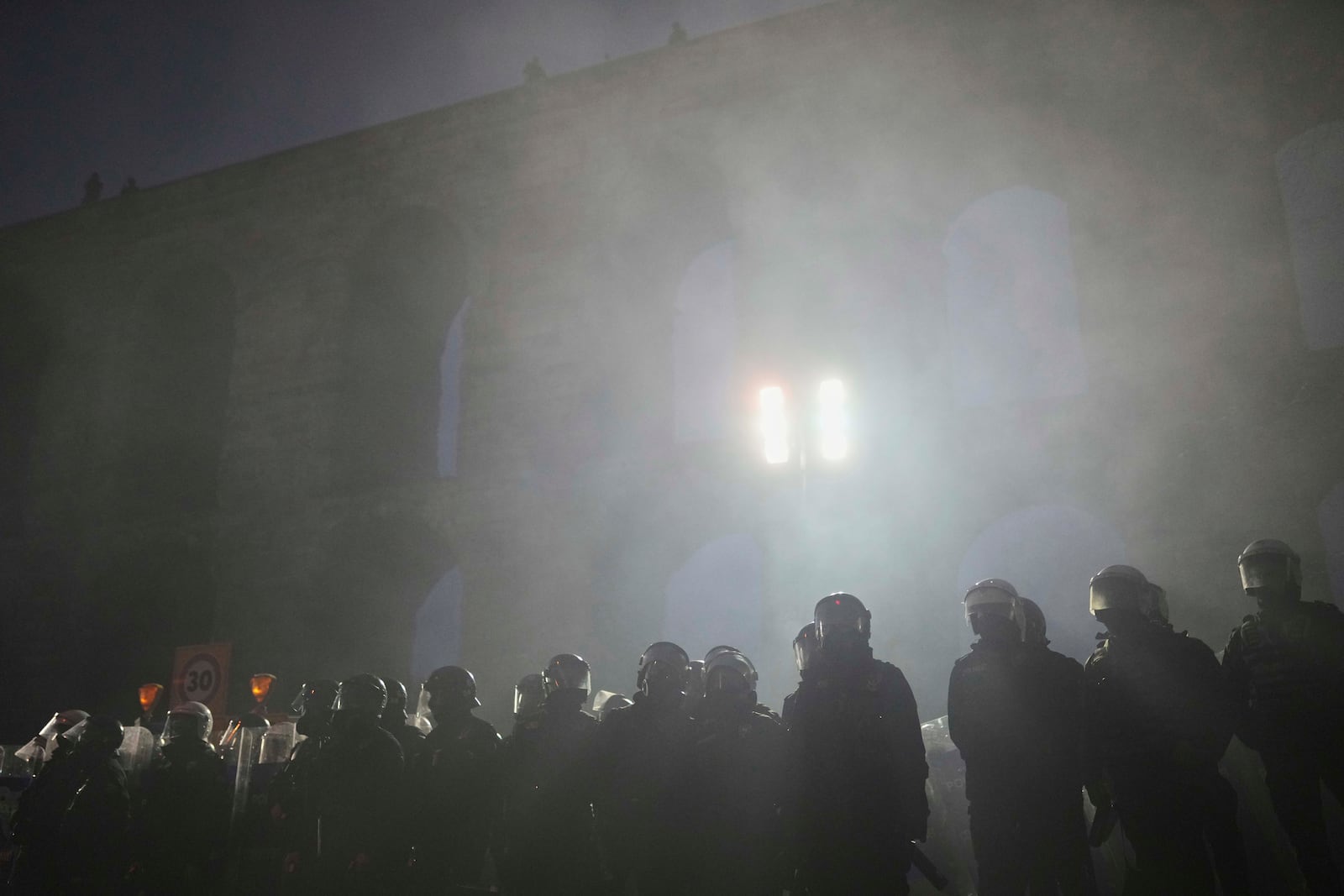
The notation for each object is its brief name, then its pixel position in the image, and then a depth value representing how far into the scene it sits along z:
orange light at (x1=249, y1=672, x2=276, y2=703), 9.94
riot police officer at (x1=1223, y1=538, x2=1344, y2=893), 4.41
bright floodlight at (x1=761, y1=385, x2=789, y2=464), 10.55
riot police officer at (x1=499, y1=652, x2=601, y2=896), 4.72
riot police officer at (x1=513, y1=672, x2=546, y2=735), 5.14
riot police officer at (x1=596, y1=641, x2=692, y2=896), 4.29
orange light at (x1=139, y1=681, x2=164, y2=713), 11.17
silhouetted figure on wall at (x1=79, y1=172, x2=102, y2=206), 17.05
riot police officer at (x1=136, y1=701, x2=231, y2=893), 5.20
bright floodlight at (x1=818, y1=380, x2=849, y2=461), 10.89
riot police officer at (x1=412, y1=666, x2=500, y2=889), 4.94
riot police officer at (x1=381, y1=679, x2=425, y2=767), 5.39
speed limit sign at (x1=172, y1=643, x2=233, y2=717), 10.95
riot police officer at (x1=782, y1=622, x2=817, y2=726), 4.23
